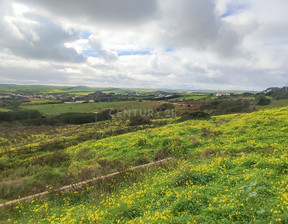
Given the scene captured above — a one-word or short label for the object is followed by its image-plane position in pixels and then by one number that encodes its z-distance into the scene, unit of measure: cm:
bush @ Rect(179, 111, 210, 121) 2456
